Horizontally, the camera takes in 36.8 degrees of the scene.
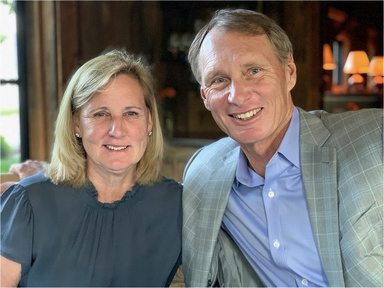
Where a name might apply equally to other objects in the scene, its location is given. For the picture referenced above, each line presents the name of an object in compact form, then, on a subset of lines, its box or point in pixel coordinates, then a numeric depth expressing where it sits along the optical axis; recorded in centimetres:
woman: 178
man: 163
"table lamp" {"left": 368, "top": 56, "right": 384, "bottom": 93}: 745
